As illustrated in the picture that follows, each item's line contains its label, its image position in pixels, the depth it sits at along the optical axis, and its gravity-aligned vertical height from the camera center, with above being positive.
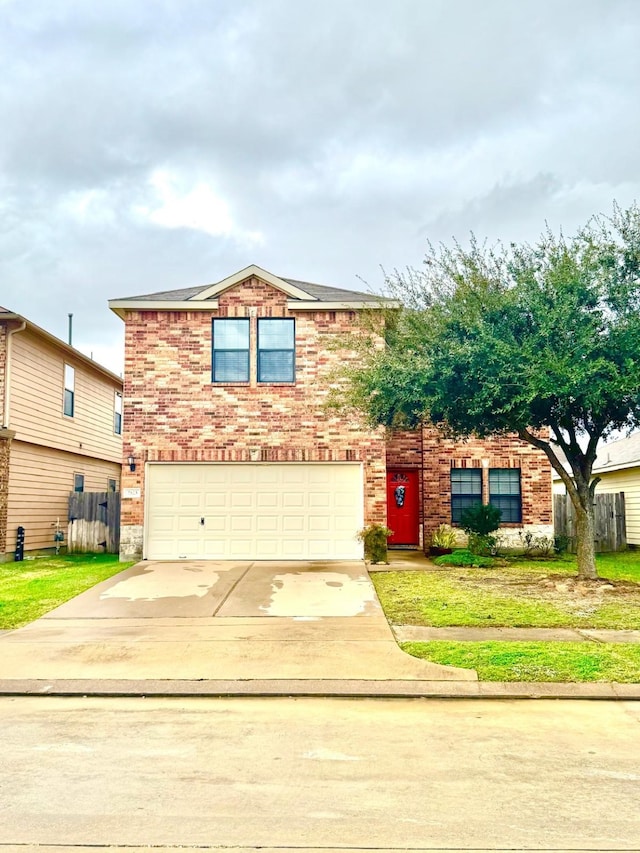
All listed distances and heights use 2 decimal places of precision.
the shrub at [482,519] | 16.48 -0.64
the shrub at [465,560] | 15.32 -1.50
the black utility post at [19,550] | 16.95 -1.41
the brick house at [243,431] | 15.52 +1.35
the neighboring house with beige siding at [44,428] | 16.89 +1.77
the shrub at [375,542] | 15.04 -1.08
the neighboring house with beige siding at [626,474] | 20.59 +0.57
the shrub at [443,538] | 16.69 -1.11
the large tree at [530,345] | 10.99 +2.36
